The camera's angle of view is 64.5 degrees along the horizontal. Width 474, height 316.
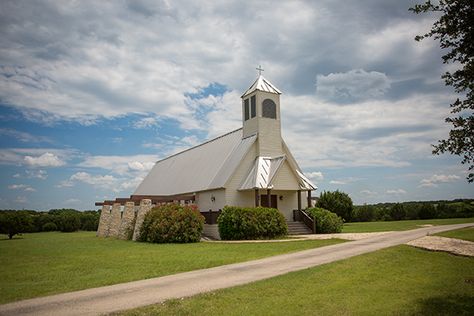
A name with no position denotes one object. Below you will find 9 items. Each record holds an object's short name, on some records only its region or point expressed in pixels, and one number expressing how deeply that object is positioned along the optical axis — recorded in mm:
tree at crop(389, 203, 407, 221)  47406
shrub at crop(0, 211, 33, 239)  35156
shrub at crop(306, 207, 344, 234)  28578
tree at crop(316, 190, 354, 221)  42438
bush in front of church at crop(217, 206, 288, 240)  24844
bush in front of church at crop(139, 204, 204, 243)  23781
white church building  29031
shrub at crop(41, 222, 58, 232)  47384
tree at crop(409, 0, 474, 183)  7055
